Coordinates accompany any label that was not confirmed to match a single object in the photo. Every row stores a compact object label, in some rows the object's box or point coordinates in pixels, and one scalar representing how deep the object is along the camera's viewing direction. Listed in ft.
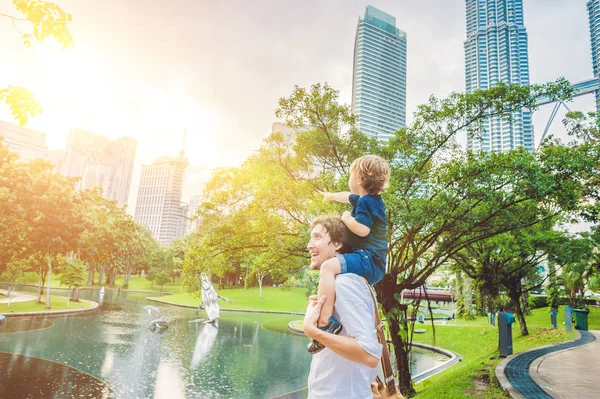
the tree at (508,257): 41.52
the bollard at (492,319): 67.56
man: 5.00
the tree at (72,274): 91.86
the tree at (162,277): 163.81
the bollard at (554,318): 53.02
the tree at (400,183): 24.05
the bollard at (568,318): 49.93
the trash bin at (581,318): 50.85
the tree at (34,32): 11.52
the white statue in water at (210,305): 83.76
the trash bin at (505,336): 33.85
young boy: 5.83
